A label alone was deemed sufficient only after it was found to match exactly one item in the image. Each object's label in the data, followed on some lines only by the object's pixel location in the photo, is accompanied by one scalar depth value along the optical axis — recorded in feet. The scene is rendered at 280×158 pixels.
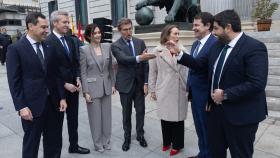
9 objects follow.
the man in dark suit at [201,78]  10.78
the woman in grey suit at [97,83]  12.86
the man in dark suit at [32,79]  9.58
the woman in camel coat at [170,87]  12.05
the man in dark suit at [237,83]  7.69
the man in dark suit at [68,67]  12.17
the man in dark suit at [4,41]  50.70
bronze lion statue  24.32
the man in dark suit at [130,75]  13.12
